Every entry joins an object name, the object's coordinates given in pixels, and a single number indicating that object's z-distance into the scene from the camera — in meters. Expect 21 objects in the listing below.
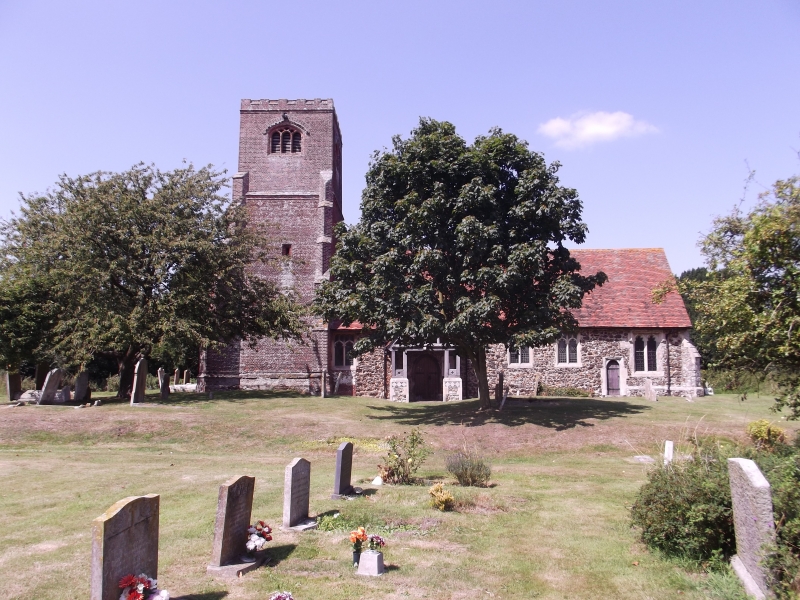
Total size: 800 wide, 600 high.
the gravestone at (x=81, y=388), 26.55
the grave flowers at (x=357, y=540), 7.55
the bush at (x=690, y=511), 7.07
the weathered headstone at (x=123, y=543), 5.69
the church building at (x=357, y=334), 32.94
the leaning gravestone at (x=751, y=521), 5.91
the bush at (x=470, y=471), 12.38
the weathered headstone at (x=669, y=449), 11.52
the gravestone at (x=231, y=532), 7.32
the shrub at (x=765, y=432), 13.60
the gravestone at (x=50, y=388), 25.19
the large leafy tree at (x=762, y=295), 10.70
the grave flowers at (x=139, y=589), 5.79
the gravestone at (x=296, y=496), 9.17
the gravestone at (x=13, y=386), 28.73
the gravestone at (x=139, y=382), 24.17
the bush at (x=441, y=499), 10.16
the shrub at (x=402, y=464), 12.65
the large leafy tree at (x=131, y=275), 25.02
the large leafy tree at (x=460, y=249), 20.11
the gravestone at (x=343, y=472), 11.09
